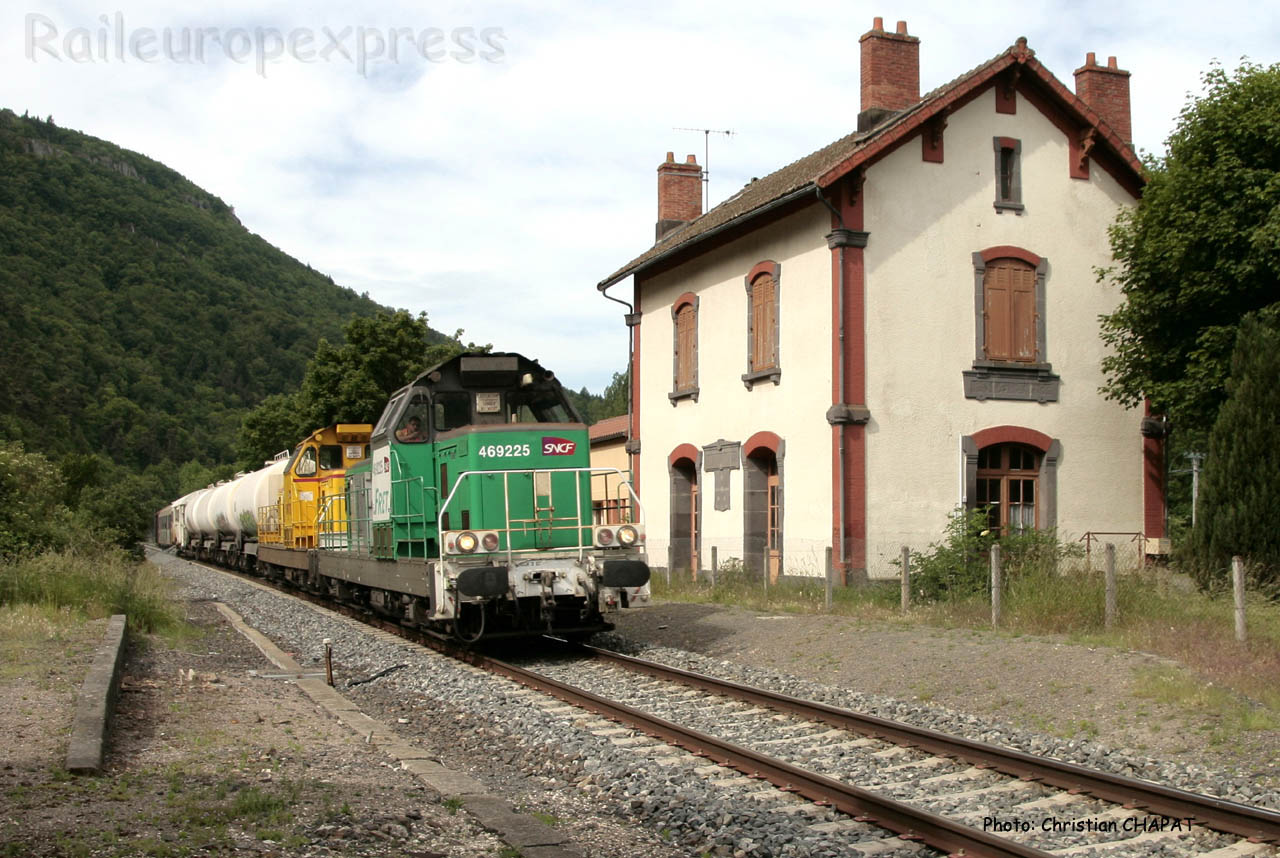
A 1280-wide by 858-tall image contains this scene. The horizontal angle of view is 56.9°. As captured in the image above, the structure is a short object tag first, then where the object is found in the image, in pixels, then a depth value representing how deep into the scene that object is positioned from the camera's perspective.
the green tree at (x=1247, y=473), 15.94
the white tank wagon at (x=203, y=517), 36.75
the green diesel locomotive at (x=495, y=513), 12.80
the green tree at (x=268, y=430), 63.56
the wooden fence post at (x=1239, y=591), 11.22
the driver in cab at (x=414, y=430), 14.55
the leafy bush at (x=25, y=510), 18.84
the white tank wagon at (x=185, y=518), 41.53
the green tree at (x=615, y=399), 112.95
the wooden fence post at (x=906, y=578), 16.27
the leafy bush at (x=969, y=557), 17.53
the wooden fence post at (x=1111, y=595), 13.15
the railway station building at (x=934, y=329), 19.55
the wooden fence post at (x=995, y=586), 14.06
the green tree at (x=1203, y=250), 17.22
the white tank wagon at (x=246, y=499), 26.27
